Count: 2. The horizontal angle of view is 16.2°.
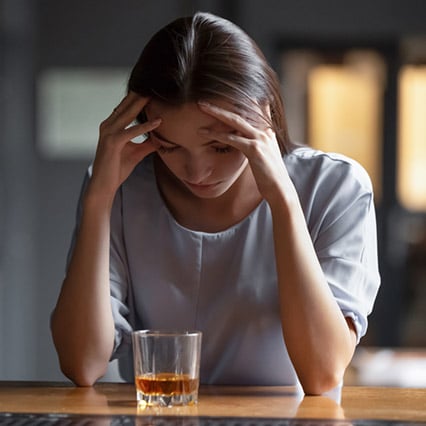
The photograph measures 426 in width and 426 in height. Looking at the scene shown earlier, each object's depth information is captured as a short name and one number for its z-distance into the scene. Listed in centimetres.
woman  201
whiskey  185
